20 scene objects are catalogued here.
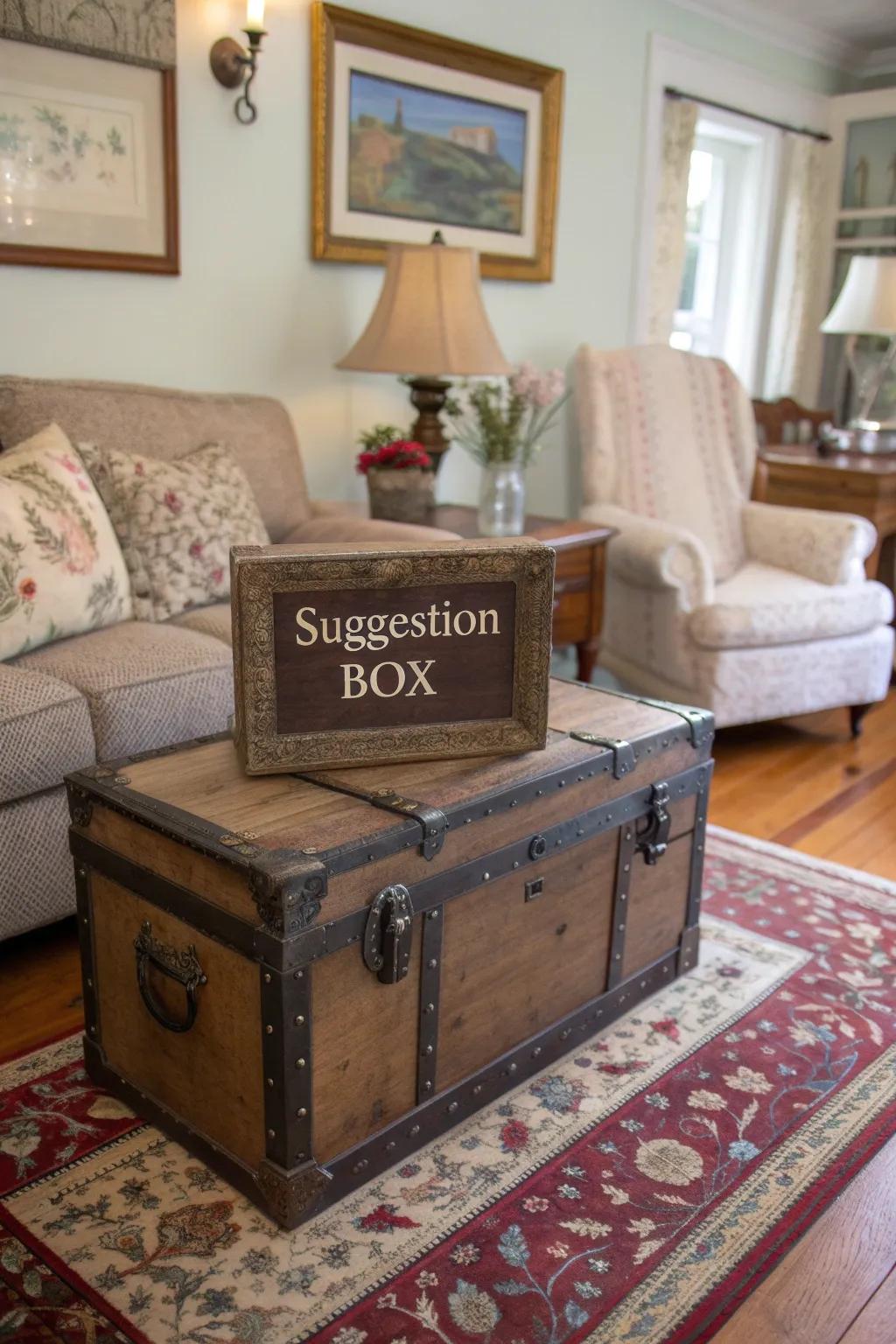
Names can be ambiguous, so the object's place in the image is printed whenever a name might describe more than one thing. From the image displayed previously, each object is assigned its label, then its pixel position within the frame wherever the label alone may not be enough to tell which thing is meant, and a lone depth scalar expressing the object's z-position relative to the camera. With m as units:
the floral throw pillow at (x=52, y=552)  1.97
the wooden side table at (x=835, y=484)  3.63
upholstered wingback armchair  2.99
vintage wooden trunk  1.32
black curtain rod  3.84
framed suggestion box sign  1.46
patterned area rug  1.25
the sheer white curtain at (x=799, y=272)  4.55
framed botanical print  2.35
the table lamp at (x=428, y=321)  2.72
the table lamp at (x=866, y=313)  3.95
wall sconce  2.56
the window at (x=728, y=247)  4.39
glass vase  2.84
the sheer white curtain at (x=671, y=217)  3.89
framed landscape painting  2.88
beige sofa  1.80
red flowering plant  2.77
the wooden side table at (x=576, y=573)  2.90
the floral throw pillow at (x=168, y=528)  2.29
